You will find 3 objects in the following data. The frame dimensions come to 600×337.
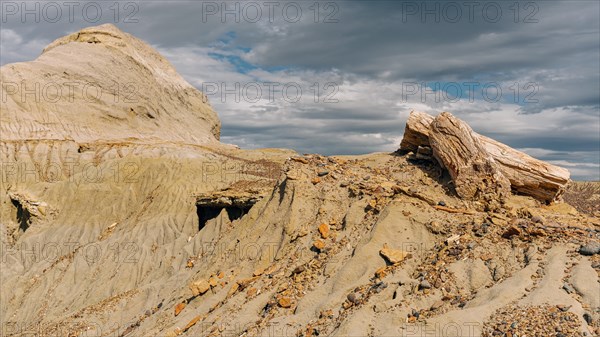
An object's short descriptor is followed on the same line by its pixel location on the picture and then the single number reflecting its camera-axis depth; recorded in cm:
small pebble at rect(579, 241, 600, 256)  1023
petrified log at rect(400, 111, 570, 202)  1500
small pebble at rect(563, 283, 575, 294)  941
